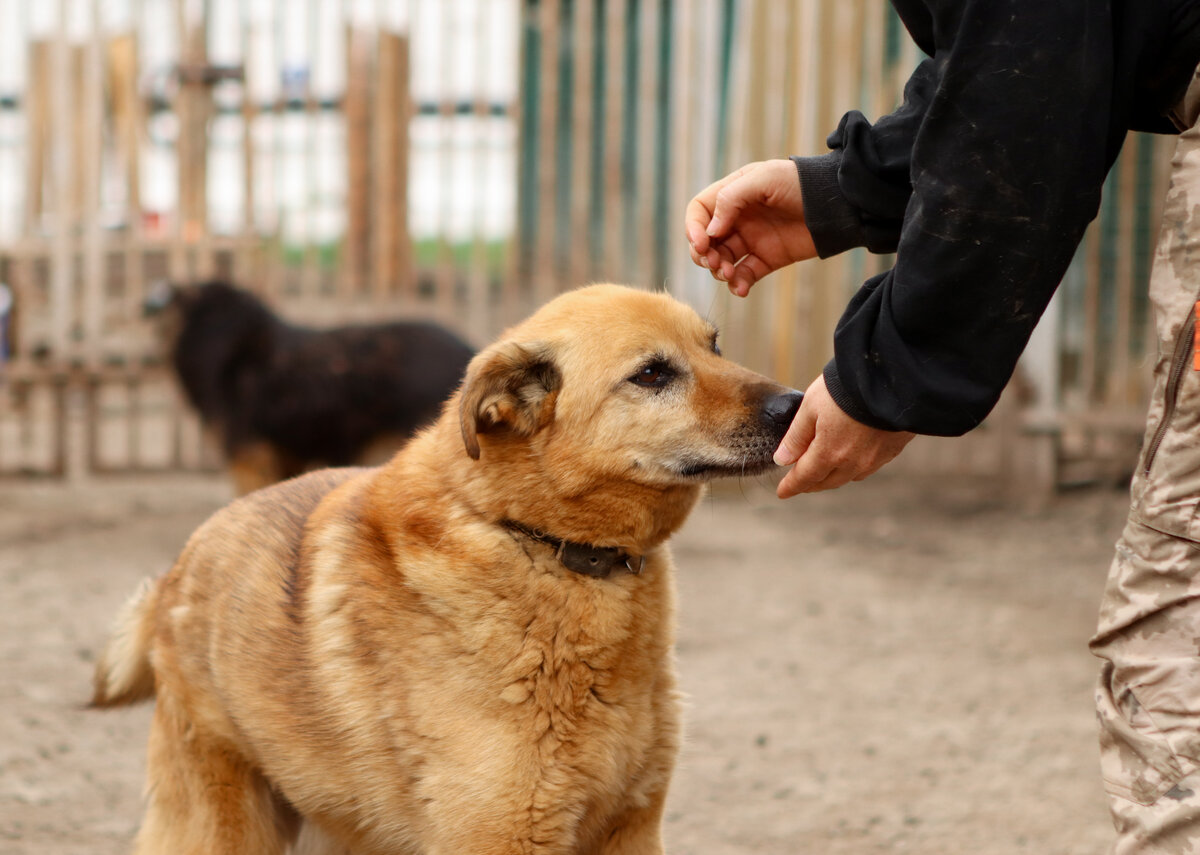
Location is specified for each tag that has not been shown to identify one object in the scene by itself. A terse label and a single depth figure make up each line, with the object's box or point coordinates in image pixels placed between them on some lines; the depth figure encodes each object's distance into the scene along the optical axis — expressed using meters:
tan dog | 2.20
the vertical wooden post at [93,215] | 7.78
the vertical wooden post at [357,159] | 8.34
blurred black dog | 6.52
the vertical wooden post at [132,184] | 7.92
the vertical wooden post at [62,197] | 7.77
